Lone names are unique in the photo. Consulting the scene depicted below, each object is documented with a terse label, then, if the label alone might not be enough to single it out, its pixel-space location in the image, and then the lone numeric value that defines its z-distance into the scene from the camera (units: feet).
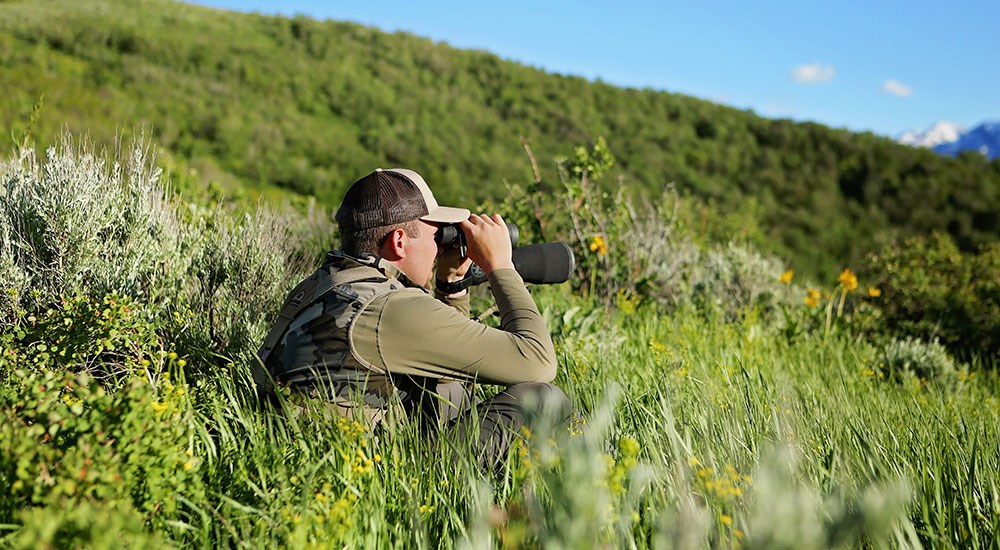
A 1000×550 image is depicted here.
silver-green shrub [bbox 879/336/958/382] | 14.64
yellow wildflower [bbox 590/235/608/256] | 15.56
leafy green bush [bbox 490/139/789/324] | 17.56
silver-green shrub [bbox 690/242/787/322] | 19.22
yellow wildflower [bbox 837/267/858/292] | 15.33
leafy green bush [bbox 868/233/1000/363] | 19.33
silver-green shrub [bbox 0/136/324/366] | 9.32
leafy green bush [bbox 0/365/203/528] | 4.51
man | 6.80
